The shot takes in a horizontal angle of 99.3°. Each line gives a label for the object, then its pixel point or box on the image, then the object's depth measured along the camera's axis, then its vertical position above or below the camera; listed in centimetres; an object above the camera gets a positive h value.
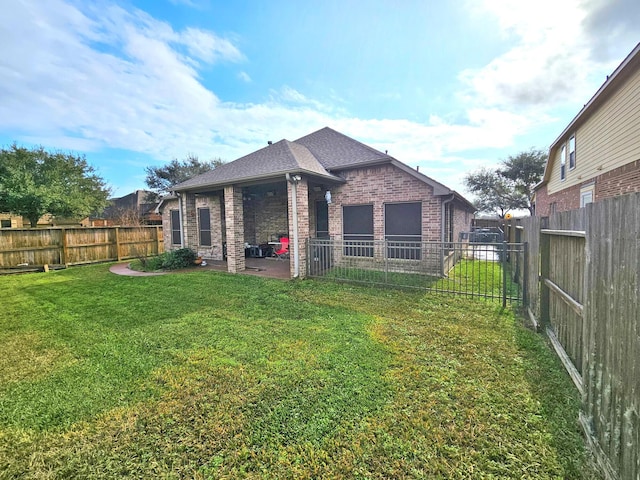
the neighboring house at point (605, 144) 747 +277
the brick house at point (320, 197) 845 +117
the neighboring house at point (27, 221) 2072 +123
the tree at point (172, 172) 3034 +684
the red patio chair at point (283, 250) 1198 -87
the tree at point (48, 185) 1669 +389
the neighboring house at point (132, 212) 2610 +261
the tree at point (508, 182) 2991 +516
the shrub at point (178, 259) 1080 -104
